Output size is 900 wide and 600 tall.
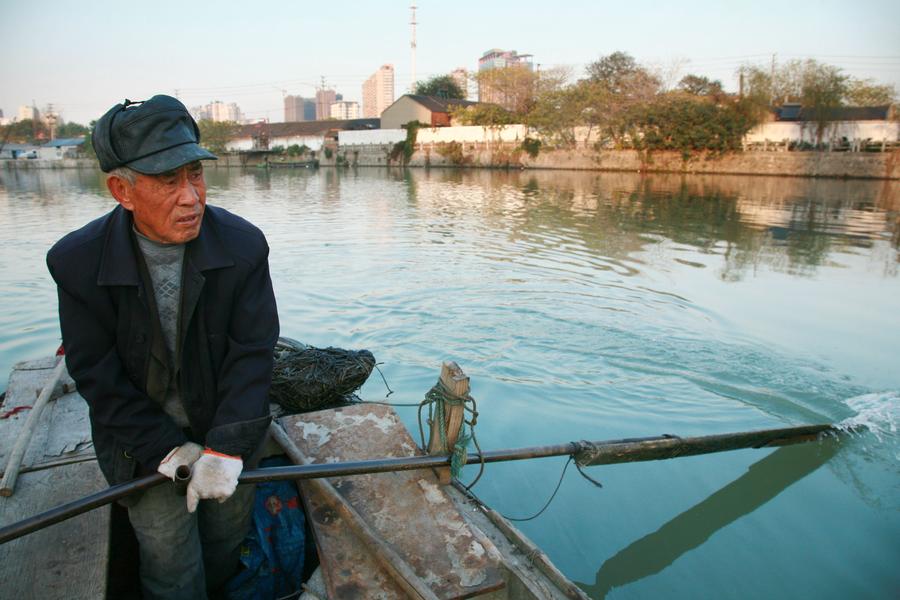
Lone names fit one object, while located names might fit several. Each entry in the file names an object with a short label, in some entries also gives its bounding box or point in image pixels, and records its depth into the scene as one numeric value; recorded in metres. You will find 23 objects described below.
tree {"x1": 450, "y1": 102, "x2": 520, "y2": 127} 52.62
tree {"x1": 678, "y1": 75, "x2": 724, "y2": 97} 56.97
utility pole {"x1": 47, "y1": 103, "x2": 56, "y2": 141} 96.56
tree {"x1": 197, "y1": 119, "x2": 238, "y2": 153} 66.94
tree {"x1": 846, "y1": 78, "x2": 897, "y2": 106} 49.78
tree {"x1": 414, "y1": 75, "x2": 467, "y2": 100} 75.88
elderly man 2.10
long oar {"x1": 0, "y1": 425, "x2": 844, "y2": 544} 2.07
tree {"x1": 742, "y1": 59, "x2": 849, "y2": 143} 37.81
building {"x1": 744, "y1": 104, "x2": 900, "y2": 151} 36.22
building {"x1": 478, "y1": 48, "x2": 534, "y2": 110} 60.16
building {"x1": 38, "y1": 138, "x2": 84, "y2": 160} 70.75
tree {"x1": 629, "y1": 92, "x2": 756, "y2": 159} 40.03
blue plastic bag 2.81
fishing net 3.84
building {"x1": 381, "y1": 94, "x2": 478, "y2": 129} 60.53
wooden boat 2.29
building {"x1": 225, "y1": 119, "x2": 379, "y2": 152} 66.50
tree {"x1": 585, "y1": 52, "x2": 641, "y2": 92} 56.12
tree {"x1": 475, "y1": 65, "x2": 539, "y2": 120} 57.84
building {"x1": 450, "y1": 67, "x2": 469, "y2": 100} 77.49
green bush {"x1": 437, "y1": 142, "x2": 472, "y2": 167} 54.59
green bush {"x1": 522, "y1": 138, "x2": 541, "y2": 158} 50.28
